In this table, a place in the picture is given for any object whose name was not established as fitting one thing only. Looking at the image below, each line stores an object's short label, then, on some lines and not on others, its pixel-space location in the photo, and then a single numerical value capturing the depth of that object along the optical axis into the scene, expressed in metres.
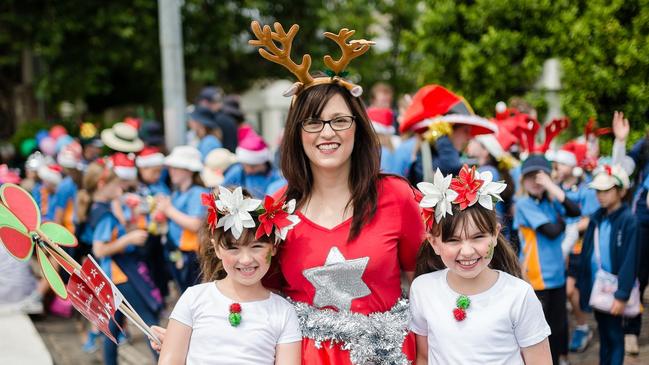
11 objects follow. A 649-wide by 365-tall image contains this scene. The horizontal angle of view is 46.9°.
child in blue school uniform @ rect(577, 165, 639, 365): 5.20
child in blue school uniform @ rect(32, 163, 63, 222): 8.27
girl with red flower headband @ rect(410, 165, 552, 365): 2.77
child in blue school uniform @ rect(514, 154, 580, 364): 5.17
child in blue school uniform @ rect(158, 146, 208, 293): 6.09
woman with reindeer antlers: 2.85
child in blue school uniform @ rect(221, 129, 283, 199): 6.98
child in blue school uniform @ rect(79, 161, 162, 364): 5.55
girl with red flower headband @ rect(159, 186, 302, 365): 2.84
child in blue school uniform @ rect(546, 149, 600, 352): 6.48
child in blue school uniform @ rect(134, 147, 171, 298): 6.95
